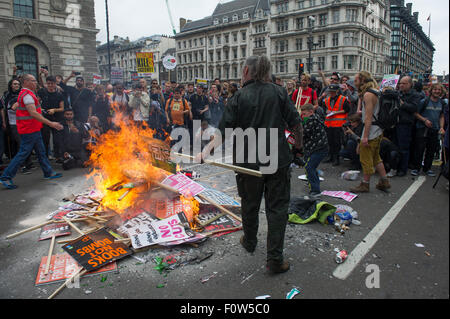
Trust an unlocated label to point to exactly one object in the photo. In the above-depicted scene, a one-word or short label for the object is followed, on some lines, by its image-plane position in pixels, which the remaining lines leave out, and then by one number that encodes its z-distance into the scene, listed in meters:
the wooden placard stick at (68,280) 2.84
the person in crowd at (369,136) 5.31
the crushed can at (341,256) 3.34
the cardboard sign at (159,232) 3.71
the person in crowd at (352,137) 7.32
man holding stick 3.06
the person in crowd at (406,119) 6.89
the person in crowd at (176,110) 9.88
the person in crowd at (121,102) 9.32
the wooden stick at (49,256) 3.20
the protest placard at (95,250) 3.32
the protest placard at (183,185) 4.36
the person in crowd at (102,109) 9.52
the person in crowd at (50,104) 8.24
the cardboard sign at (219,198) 4.76
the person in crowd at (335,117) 7.58
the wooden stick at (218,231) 3.96
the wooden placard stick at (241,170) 3.00
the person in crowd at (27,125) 6.27
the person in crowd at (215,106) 11.73
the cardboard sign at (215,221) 4.19
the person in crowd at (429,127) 6.88
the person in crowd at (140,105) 9.20
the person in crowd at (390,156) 7.03
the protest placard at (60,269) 3.09
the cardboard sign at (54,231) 4.06
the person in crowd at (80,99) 9.35
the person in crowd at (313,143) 5.40
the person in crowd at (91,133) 8.44
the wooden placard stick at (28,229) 4.04
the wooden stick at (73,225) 4.04
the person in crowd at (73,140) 8.11
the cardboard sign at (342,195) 5.39
